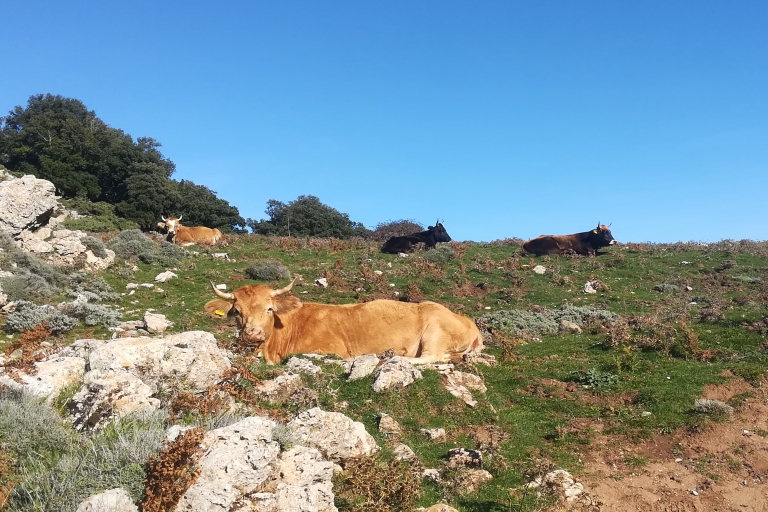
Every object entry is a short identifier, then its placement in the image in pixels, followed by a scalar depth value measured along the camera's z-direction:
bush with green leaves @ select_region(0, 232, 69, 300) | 16.72
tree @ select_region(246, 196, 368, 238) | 59.34
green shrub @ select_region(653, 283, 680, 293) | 22.34
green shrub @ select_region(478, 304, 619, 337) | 16.97
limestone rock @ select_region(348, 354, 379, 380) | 9.55
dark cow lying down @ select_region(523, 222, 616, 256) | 30.88
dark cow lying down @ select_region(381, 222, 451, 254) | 32.72
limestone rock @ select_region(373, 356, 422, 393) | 9.13
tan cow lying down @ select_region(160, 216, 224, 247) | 33.31
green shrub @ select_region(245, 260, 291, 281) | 23.14
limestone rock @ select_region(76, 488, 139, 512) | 4.17
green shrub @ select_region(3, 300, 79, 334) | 14.36
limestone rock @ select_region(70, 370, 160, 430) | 5.74
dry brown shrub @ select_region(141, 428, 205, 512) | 4.39
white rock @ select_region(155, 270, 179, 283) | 21.39
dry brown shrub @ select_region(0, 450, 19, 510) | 4.30
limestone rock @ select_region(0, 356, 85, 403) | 6.30
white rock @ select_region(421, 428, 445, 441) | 8.02
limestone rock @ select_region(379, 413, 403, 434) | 8.01
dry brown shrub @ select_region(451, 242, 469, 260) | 28.59
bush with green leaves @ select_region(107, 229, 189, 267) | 24.45
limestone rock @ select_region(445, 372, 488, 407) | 9.32
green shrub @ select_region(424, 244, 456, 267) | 26.84
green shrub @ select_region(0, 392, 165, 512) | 4.39
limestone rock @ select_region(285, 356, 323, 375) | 9.46
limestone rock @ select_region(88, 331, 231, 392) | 7.05
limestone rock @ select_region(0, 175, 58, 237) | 22.22
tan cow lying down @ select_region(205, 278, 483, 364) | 11.11
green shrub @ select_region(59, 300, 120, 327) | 15.41
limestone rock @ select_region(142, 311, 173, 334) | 14.88
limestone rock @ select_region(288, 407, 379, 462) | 6.14
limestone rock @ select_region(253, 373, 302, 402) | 8.16
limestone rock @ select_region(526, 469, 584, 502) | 6.46
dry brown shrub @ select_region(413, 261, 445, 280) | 23.90
